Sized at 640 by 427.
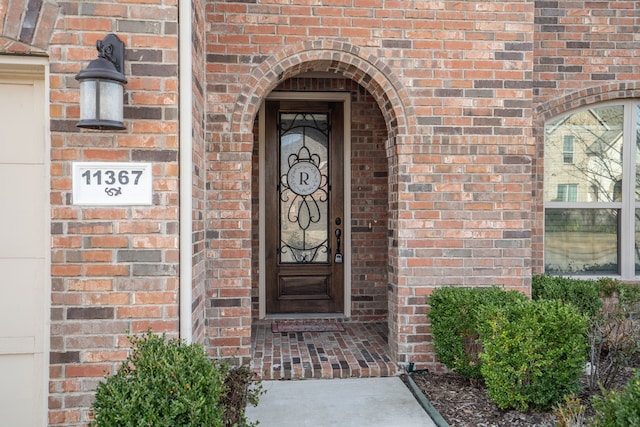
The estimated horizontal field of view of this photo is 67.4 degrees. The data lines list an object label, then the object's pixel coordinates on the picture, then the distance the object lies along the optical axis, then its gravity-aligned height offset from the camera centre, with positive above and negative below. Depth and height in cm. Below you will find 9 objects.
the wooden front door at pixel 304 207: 560 +9
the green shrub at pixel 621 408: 197 -83
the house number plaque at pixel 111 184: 271 +18
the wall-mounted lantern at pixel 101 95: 249 +63
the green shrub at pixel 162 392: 206 -79
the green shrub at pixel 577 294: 441 -73
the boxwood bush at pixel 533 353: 312 -91
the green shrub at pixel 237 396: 259 -106
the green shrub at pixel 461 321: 357 -82
